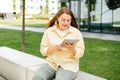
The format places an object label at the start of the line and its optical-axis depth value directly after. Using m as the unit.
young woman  3.89
